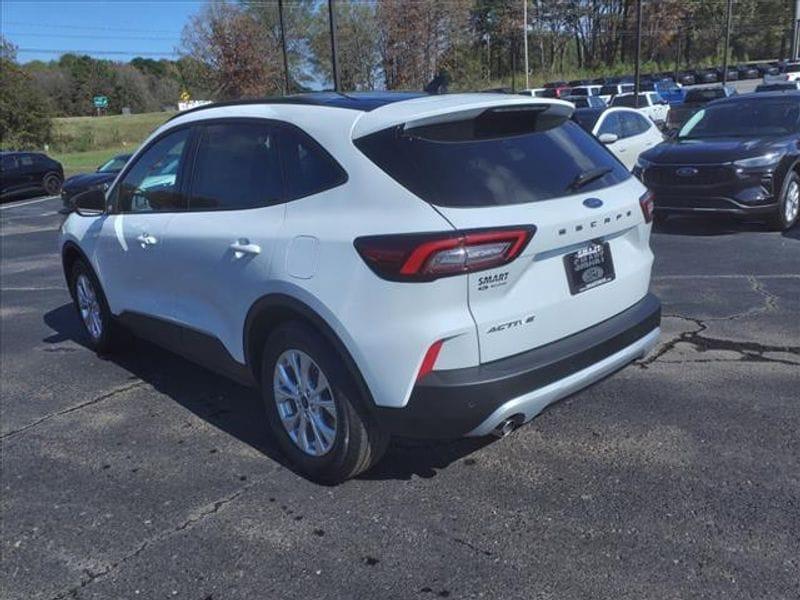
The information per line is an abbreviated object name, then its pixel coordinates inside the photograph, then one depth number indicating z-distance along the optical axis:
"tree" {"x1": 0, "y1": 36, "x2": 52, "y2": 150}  46.53
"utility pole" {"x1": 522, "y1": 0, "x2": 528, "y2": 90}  57.50
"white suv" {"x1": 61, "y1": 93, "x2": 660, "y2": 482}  3.04
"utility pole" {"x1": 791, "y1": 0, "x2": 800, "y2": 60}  55.19
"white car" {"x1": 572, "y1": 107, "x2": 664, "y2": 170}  12.81
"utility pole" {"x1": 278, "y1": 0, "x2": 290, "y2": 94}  26.09
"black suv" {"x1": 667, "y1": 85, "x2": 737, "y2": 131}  20.97
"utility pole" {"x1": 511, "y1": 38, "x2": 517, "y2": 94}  55.97
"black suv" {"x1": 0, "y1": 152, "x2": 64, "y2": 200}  24.30
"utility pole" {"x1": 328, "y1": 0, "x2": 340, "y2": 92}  20.73
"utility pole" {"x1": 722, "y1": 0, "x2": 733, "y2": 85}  44.65
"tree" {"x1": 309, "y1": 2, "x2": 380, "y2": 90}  42.84
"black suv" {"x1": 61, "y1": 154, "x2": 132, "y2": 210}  17.64
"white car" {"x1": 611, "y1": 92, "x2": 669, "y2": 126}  26.01
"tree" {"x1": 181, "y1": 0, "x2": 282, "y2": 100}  40.09
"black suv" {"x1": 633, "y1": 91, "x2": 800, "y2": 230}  9.09
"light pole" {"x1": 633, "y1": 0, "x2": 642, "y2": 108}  26.92
